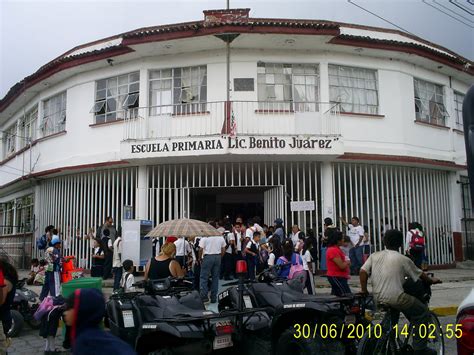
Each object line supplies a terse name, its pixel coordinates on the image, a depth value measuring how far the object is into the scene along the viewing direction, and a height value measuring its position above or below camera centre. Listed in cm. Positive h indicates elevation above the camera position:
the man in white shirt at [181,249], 1184 -24
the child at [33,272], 1172 -72
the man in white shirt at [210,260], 1035 -47
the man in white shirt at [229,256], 1248 -46
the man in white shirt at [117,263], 1153 -54
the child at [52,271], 928 -55
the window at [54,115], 1712 +445
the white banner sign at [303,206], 1305 +80
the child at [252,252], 1216 -37
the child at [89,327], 290 -51
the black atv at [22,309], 838 -117
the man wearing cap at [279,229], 1261 +19
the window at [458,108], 1705 +430
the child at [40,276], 1120 -78
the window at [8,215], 2302 +130
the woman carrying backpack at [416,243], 1071 -21
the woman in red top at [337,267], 813 -52
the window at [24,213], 1945 +120
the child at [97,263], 1322 -61
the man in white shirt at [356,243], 1350 -24
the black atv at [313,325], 529 -97
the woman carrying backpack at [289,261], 889 -46
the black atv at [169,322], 516 -90
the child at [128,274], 827 -58
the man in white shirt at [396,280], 513 -49
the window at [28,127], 1923 +462
